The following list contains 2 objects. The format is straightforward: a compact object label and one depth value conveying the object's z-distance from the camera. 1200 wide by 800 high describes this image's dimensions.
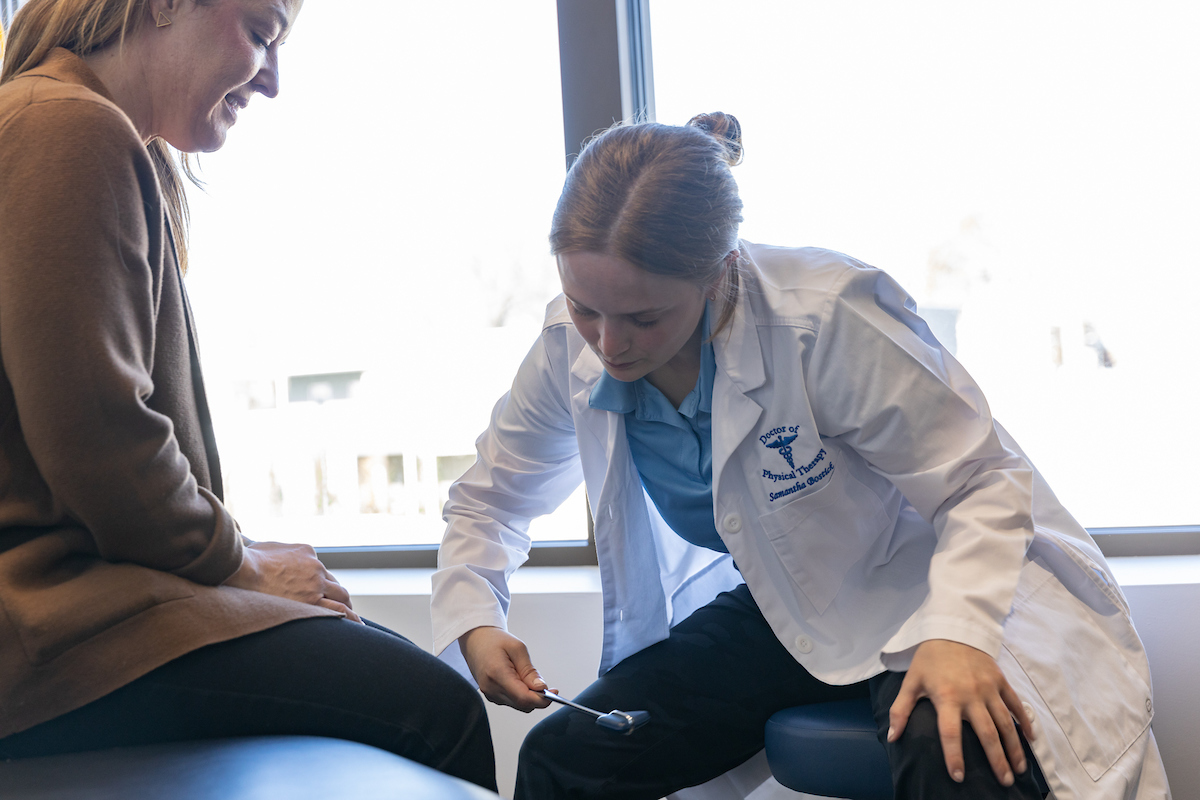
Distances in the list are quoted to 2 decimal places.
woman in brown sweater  0.69
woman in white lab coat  0.85
